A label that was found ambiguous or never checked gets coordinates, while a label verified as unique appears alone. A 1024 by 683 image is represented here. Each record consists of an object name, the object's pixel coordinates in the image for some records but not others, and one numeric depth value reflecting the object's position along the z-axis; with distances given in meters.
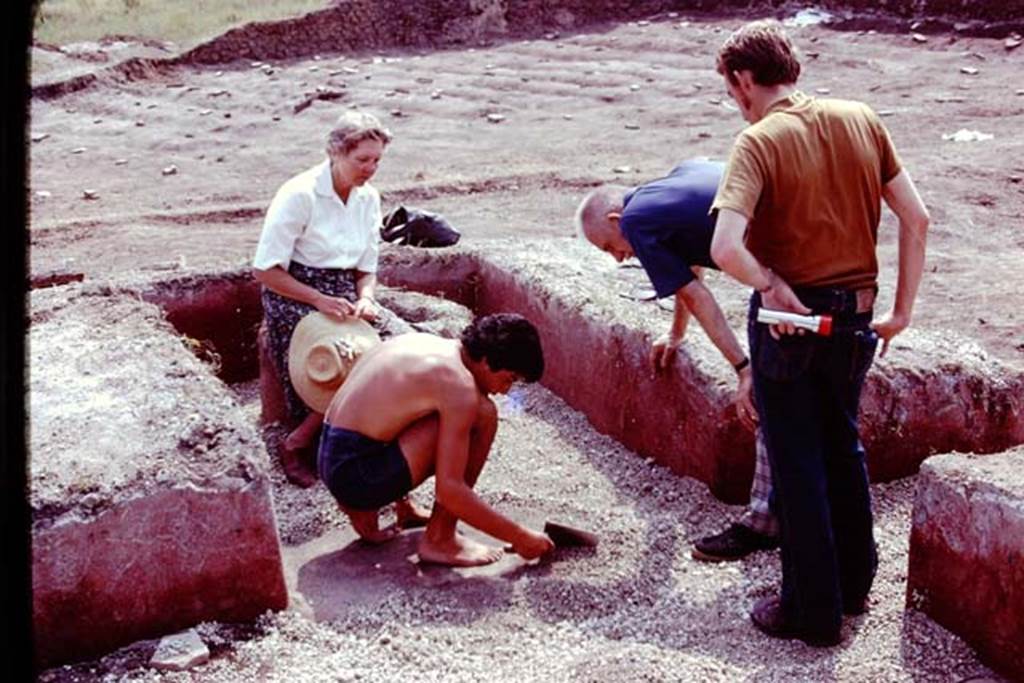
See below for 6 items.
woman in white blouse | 4.84
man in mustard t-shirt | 3.14
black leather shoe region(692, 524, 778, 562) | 4.06
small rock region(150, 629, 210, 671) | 3.26
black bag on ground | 7.16
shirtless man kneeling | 4.00
